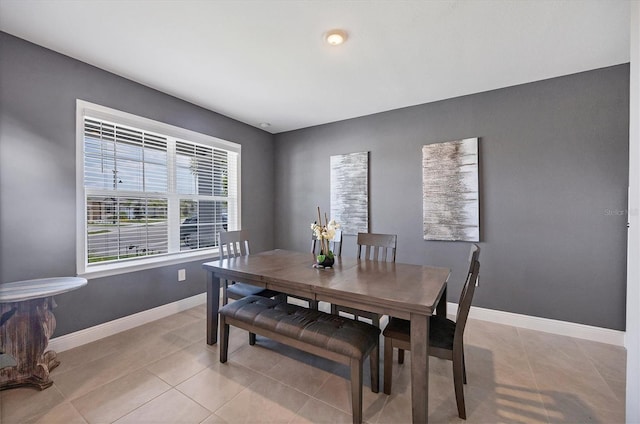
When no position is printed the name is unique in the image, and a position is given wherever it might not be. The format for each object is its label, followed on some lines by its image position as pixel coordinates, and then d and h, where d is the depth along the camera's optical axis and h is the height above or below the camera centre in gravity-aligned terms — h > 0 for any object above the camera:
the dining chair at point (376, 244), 2.48 -0.34
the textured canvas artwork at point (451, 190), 2.97 +0.23
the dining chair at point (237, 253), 2.54 -0.50
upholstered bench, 1.54 -0.82
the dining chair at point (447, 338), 1.51 -0.81
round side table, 1.76 -0.86
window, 2.49 +0.21
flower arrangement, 2.20 -0.22
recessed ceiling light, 1.95 +1.33
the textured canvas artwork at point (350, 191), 3.70 +0.27
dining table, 1.40 -0.50
